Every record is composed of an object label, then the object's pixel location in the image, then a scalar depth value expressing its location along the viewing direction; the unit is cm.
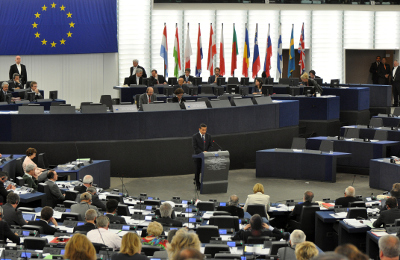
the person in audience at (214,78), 2471
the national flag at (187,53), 2644
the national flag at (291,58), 2658
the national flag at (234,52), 2695
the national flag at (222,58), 2678
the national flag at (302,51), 2725
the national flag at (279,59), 2672
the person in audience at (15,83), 2195
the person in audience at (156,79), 2312
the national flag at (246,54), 2656
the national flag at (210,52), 2687
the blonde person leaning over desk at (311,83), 2227
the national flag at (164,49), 2589
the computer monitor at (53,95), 2125
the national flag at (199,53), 2677
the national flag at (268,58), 2638
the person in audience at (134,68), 2385
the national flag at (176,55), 2622
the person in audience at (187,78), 2398
